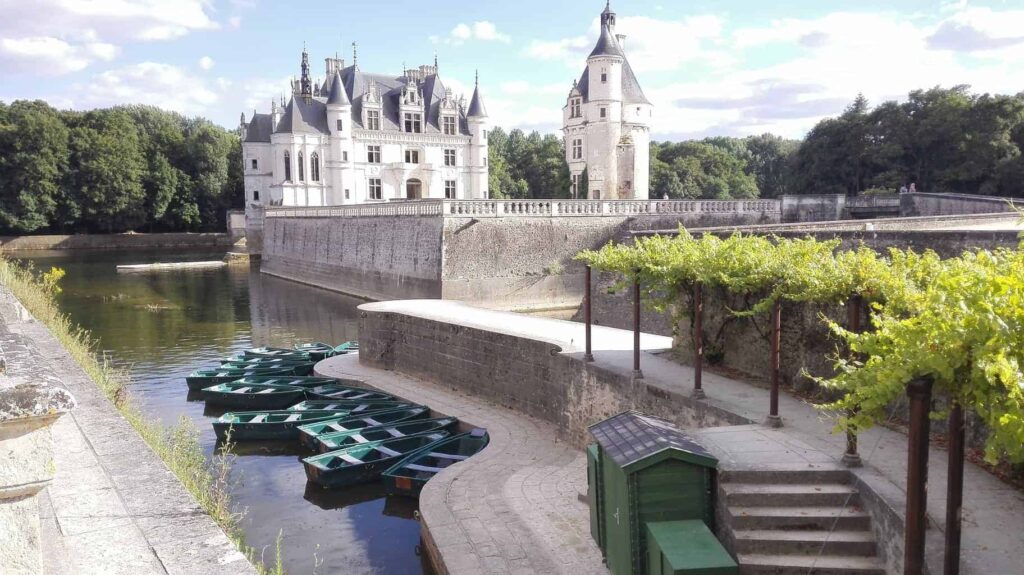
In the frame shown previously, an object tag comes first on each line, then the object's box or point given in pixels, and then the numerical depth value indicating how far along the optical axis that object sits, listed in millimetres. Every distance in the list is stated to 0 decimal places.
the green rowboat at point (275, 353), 19781
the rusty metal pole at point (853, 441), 6545
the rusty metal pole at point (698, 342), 8992
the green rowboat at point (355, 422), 13344
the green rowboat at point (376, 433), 12875
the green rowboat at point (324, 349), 20188
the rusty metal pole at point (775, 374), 7836
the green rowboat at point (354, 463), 11602
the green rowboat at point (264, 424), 13875
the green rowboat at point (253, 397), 15906
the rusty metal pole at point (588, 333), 11961
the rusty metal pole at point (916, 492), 4129
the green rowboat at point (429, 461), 11164
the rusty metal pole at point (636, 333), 10672
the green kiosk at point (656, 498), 5836
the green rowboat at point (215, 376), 17234
